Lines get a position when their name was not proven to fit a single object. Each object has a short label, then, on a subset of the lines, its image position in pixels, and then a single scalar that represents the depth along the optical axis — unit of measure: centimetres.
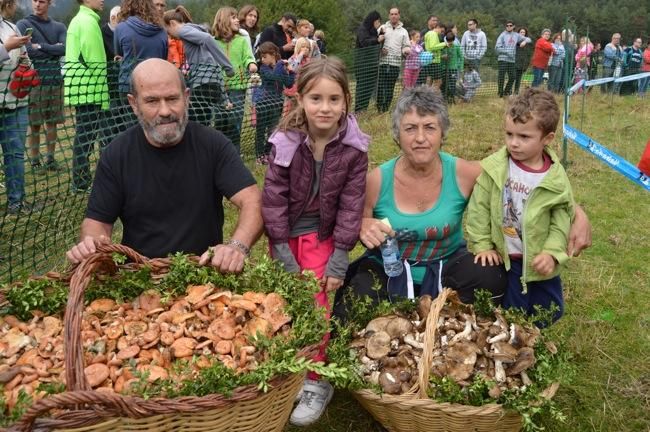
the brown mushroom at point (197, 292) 252
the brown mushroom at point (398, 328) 288
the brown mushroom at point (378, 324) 292
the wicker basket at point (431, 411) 249
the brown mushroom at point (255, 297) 254
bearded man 316
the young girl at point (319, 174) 324
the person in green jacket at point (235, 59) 805
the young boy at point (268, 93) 855
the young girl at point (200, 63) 716
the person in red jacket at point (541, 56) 1742
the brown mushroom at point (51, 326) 237
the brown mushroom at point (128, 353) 222
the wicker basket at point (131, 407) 181
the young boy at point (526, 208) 325
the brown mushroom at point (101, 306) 256
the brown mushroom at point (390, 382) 264
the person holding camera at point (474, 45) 1705
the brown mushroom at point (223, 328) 235
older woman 332
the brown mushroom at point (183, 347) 226
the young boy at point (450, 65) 1589
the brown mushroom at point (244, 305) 246
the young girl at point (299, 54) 988
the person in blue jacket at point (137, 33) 655
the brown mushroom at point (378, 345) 279
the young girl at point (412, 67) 1440
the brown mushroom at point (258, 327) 237
